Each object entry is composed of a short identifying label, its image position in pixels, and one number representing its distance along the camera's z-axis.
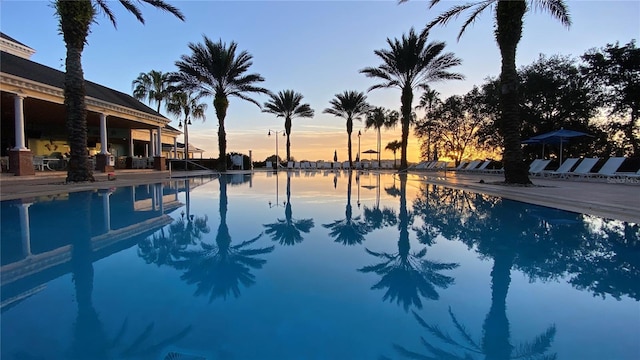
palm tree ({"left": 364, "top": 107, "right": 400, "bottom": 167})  44.72
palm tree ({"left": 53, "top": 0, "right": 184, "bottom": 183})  12.56
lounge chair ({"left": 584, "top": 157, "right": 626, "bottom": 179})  13.74
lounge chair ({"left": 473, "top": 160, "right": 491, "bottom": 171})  23.64
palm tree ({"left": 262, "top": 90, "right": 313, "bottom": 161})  35.47
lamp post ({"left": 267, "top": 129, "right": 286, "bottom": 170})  38.91
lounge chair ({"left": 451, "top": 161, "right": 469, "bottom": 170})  27.54
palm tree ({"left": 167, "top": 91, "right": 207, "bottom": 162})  33.16
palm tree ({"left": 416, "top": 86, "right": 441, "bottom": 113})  35.22
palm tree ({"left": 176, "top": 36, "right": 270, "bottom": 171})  23.92
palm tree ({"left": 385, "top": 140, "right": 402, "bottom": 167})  53.14
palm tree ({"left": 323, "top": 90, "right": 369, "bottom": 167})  35.75
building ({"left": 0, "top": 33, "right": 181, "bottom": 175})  13.75
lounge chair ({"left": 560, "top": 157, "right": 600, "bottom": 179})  14.66
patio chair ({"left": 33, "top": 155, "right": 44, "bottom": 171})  17.51
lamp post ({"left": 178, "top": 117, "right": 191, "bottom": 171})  31.81
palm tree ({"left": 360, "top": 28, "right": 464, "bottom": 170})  23.78
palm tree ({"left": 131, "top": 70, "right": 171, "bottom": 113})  36.09
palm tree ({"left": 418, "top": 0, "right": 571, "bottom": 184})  11.98
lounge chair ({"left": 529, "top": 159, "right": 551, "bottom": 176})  17.20
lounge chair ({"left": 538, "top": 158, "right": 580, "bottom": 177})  15.59
